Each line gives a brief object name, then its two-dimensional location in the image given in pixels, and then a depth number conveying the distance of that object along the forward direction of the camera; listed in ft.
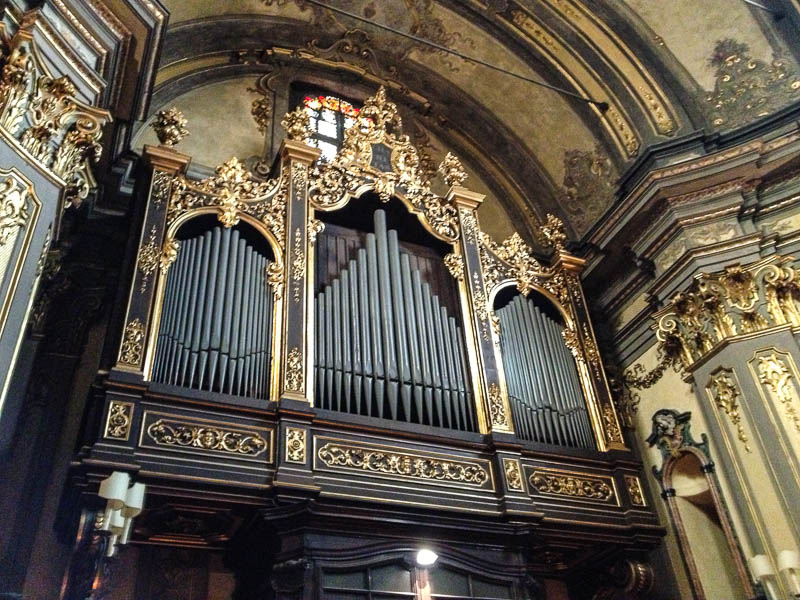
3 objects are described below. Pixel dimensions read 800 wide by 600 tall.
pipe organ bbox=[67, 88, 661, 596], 17.37
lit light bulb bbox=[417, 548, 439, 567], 17.83
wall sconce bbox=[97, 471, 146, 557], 14.73
